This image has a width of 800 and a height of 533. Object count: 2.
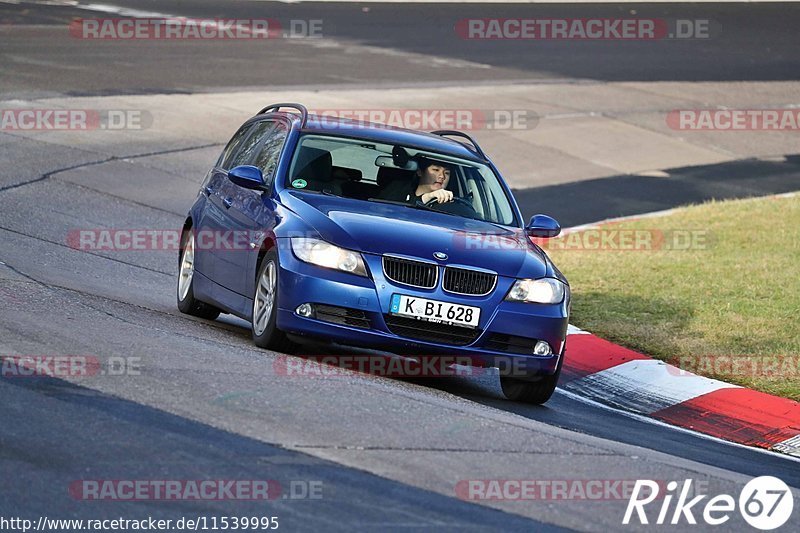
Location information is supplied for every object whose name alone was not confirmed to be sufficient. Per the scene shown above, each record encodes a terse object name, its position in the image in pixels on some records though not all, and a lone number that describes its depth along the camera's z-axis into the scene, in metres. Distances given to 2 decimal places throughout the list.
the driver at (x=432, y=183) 21.03
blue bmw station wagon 18.36
